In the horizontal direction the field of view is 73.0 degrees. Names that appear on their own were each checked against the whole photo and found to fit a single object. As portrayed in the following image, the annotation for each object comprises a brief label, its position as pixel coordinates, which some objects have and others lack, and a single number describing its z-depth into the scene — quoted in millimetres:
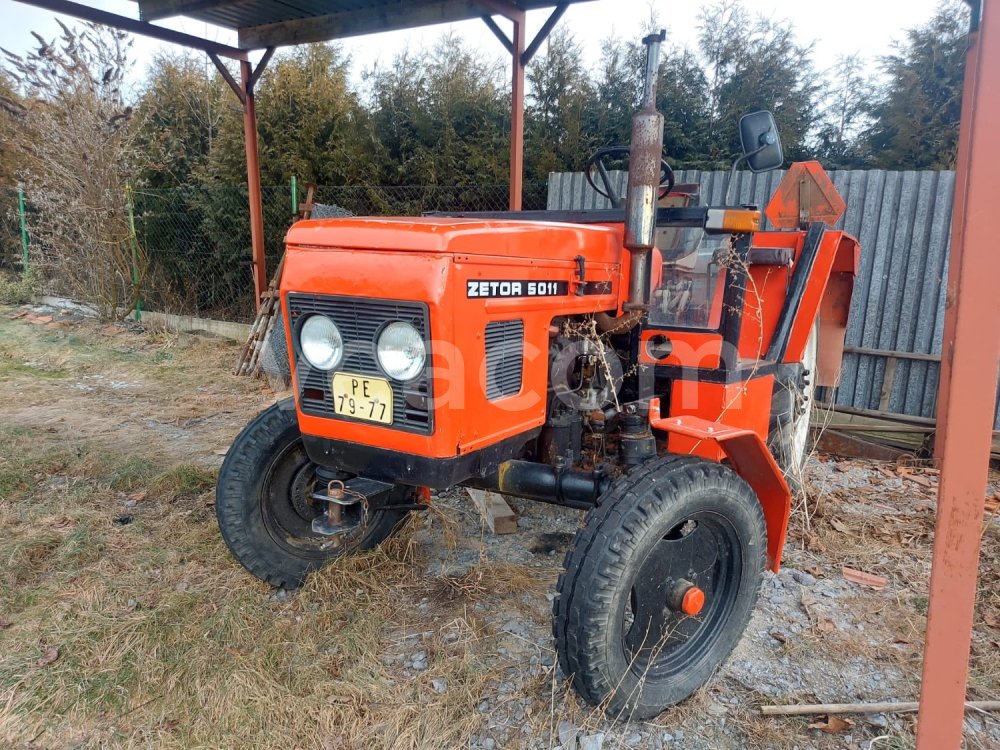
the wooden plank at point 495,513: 3230
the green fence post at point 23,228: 9812
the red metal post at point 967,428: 1208
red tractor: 1855
